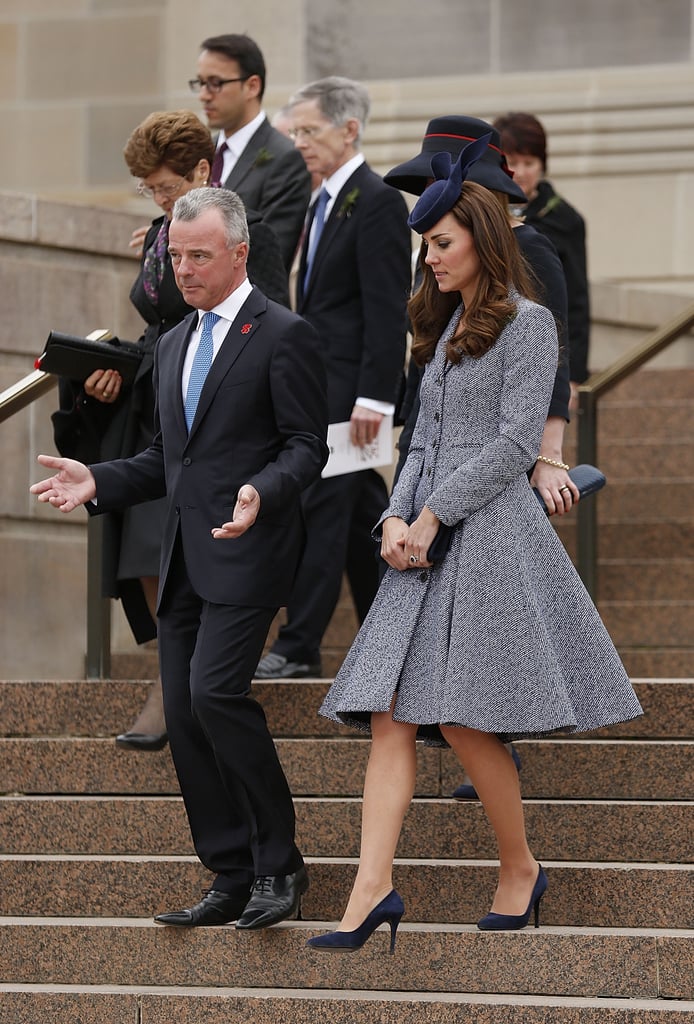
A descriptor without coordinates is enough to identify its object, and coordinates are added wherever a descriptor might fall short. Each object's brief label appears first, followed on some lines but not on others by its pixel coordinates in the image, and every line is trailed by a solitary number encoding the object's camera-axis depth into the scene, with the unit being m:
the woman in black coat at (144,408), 12.30
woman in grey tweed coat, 10.04
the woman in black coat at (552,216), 15.27
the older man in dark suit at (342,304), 13.49
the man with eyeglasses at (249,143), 13.84
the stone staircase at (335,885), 10.37
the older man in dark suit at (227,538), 10.59
